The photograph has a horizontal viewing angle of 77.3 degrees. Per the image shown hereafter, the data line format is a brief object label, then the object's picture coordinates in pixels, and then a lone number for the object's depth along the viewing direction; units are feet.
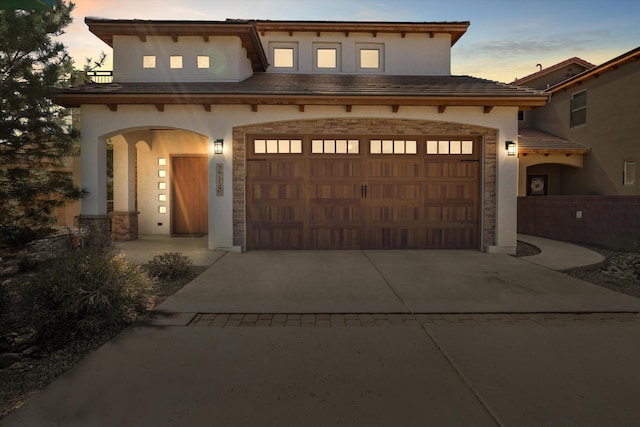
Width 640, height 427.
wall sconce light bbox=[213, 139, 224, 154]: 31.04
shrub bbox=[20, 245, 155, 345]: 13.57
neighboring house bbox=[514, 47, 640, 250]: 36.14
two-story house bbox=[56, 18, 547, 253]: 30.53
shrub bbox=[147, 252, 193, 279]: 22.44
